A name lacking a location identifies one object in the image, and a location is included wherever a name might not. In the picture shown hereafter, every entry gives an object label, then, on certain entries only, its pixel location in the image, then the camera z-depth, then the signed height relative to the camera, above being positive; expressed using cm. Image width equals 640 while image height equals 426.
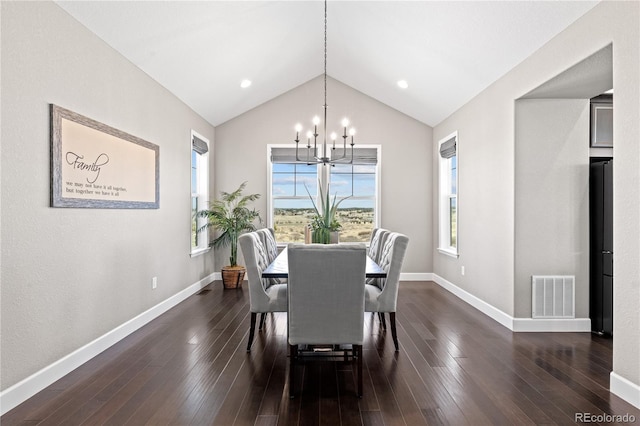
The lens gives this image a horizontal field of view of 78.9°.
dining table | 293 -46
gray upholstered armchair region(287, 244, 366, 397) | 247 -54
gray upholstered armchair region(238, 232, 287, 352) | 310 -66
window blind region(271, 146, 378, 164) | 640 +94
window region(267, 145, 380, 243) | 652 +32
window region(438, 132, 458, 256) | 605 +16
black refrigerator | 360 -32
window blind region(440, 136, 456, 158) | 557 +95
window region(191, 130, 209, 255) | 588 +34
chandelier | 457 +99
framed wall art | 272 +39
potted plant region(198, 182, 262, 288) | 584 -14
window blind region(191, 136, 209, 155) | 555 +98
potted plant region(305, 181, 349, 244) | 370 -16
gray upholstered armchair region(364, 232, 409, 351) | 315 -65
